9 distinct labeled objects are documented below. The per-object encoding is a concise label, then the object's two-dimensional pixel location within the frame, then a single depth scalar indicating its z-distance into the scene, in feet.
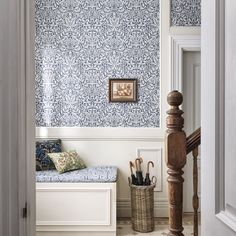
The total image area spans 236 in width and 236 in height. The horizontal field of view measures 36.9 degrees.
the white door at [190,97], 15.10
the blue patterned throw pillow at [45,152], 13.92
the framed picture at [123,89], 14.93
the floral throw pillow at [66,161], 13.38
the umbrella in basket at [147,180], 13.26
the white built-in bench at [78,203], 12.05
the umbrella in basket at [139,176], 13.28
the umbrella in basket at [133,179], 13.39
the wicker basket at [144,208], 12.88
